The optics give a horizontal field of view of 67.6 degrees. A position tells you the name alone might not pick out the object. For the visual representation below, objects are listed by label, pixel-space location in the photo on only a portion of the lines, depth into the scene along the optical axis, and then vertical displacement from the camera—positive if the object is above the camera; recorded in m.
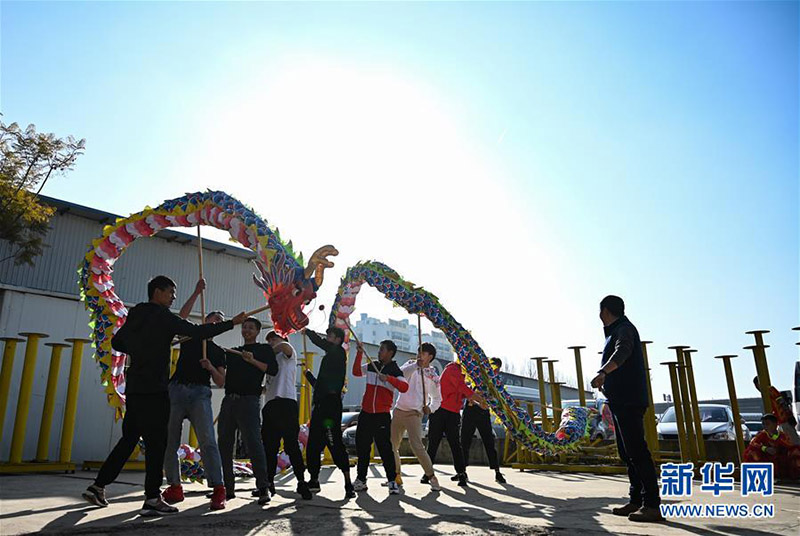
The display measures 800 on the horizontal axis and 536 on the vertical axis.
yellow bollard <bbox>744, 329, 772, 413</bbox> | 9.02 +0.84
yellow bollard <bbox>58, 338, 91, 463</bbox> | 8.74 +0.36
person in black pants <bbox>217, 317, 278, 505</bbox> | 5.69 +0.20
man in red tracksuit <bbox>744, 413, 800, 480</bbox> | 8.93 -0.46
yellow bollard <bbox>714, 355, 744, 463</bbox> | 9.40 +0.26
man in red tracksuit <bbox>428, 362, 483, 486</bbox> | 8.30 +0.20
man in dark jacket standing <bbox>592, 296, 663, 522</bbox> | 4.73 +0.13
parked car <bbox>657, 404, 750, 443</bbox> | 12.77 -0.08
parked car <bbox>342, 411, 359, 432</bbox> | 16.16 +0.13
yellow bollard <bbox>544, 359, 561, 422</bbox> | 12.01 +0.49
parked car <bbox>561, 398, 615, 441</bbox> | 17.28 -0.24
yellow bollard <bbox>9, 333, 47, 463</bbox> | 8.60 +0.45
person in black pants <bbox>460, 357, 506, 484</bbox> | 8.86 +0.00
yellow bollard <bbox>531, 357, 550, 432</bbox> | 11.80 +0.58
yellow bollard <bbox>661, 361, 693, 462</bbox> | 9.76 +0.20
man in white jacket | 7.07 +0.23
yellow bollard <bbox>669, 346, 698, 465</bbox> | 9.89 +0.33
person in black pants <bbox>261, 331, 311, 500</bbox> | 5.96 +0.06
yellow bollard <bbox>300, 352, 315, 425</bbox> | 11.40 +0.48
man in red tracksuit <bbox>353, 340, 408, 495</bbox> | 6.57 +0.06
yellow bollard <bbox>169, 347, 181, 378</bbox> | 9.52 +1.08
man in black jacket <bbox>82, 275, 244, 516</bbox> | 4.59 +0.32
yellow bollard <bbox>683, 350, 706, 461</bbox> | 9.90 +0.15
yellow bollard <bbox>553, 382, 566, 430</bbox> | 12.12 +0.40
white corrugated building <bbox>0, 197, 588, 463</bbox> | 11.64 +3.23
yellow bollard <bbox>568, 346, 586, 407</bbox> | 10.99 +1.00
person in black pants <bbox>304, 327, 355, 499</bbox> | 6.16 +0.08
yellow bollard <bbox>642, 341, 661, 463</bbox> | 9.75 -0.16
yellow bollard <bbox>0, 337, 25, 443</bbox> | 8.89 +0.70
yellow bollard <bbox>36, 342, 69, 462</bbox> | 8.84 +0.34
